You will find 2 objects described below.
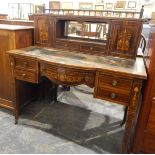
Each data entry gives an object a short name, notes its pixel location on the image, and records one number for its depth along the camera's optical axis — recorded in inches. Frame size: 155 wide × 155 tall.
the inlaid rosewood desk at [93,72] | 50.2
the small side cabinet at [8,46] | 69.1
